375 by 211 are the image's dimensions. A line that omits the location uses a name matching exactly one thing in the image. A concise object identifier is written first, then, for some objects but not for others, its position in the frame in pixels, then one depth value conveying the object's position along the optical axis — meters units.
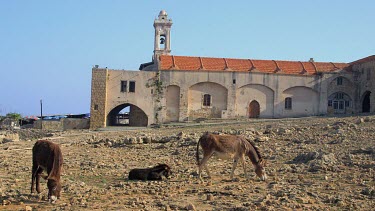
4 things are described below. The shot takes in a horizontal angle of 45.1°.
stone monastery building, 42.12
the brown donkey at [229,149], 11.23
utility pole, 54.26
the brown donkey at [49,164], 8.34
